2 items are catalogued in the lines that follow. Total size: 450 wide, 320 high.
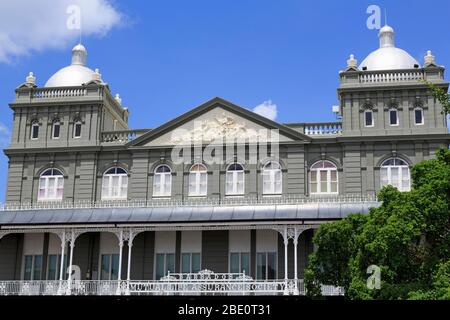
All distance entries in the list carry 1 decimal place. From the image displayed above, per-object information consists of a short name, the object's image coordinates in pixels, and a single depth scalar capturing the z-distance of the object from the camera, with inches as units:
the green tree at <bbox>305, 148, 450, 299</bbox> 760.3
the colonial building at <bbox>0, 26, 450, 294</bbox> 1341.0
